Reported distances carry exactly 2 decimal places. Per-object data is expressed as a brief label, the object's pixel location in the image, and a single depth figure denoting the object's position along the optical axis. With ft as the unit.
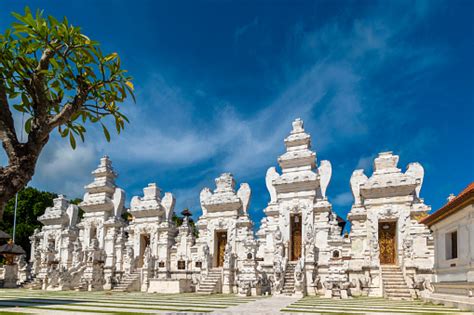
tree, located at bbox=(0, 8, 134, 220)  27.50
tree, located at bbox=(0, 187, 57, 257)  148.77
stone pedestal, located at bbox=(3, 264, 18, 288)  111.55
